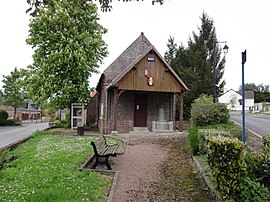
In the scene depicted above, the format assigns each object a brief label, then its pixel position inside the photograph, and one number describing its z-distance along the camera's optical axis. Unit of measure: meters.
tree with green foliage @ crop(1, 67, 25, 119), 43.59
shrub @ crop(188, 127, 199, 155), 9.61
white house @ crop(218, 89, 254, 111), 73.89
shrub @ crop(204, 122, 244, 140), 10.53
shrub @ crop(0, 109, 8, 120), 37.31
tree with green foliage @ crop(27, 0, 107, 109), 19.92
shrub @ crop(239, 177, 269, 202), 4.90
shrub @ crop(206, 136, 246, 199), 5.04
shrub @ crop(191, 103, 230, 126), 12.67
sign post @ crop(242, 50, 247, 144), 9.14
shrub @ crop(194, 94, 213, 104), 19.09
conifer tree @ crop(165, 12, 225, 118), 32.34
